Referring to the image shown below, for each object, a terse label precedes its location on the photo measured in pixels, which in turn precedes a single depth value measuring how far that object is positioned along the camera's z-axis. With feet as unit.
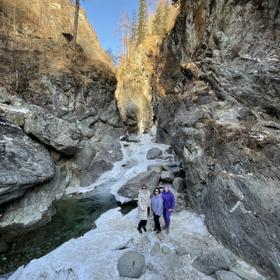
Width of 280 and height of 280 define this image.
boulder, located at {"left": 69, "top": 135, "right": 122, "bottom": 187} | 67.31
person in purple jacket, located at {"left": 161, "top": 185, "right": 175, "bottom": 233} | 36.09
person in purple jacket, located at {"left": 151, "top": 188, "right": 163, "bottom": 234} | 35.60
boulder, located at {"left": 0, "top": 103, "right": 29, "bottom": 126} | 51.33
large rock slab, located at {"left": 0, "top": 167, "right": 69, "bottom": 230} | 43.14
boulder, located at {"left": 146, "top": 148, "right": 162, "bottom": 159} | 77.41
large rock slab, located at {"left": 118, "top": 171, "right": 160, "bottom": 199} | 54.55
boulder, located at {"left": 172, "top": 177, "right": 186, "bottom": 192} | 51.50
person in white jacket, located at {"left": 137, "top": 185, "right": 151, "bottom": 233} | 36.24
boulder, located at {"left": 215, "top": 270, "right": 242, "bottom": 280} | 25.92
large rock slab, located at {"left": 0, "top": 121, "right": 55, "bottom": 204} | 42.32
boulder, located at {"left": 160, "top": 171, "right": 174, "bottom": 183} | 57.31
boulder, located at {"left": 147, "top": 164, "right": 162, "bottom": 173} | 59.70
